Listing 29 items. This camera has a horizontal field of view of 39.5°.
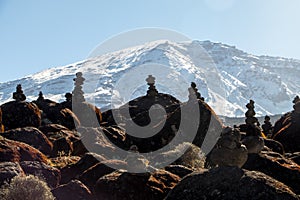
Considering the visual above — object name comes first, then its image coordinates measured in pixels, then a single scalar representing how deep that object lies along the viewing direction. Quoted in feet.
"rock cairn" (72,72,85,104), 134.62
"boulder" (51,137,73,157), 82.07
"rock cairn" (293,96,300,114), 130.93
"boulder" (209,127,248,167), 48.88
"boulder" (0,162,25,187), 47.39
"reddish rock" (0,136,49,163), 58.49
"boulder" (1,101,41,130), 105.40
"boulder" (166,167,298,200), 35.76
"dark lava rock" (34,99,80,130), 120.06
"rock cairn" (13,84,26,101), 114.83
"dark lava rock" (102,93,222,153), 86.33
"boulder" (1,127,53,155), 79.82
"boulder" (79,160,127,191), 57.31
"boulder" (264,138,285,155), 97.76
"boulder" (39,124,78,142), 94.58
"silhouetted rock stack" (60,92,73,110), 134.12
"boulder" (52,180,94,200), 47.55
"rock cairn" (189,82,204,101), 93.60
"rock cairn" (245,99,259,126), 88.28
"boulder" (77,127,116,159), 80.43
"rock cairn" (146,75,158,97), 130.31
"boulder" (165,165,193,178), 53.06
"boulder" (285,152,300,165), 84.74
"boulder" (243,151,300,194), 63.77
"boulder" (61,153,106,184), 61.52
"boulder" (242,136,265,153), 76.37
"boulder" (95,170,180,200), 48.42
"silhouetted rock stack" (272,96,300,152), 112.41
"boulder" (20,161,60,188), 52.08
